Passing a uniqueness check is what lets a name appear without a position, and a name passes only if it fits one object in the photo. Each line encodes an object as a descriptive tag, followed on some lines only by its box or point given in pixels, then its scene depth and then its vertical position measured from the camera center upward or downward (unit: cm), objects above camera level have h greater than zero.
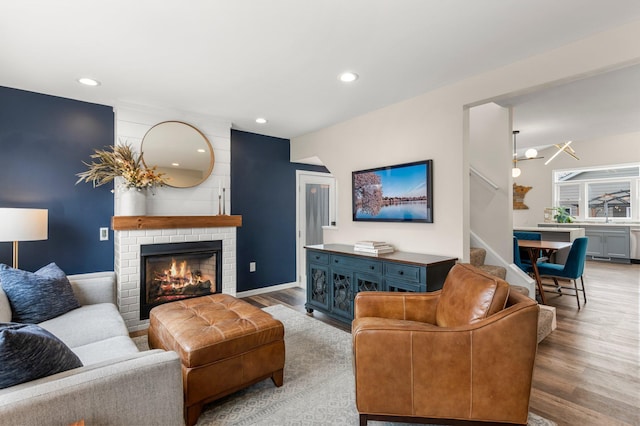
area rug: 180 -118
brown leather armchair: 148 -75
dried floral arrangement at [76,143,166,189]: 311 +46
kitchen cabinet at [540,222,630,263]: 662 -66
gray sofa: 100 -63
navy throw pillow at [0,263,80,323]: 209 -55
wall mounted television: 308 +21
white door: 502 +8
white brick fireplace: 311 -49
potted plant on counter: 729 -11
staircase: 275 -82
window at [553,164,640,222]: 682 +45
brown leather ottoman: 175 -80
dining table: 366 -44
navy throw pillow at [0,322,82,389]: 103 -49
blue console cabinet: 265 -58
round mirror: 343 +71
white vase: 313 +13
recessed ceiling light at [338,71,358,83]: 261 +117
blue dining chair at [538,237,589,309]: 366 -59
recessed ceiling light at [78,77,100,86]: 269 +117
